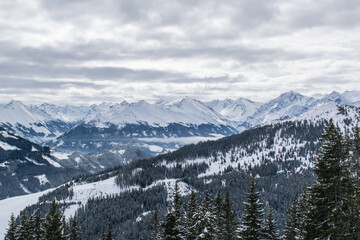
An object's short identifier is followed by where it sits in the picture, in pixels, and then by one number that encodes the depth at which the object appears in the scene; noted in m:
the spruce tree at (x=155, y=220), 62.33
